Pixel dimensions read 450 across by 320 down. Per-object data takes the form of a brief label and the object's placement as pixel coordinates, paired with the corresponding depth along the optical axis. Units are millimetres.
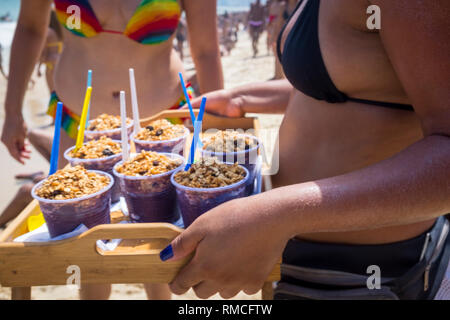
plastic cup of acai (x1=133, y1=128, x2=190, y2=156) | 1574
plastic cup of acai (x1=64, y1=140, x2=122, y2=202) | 1414
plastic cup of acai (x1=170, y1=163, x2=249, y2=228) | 1126
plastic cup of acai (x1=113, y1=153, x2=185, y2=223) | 1222
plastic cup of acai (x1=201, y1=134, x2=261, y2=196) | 1399
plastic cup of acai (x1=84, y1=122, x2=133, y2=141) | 1693
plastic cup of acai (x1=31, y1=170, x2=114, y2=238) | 1115
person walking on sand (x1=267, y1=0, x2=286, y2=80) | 9189
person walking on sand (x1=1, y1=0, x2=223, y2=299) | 2064
